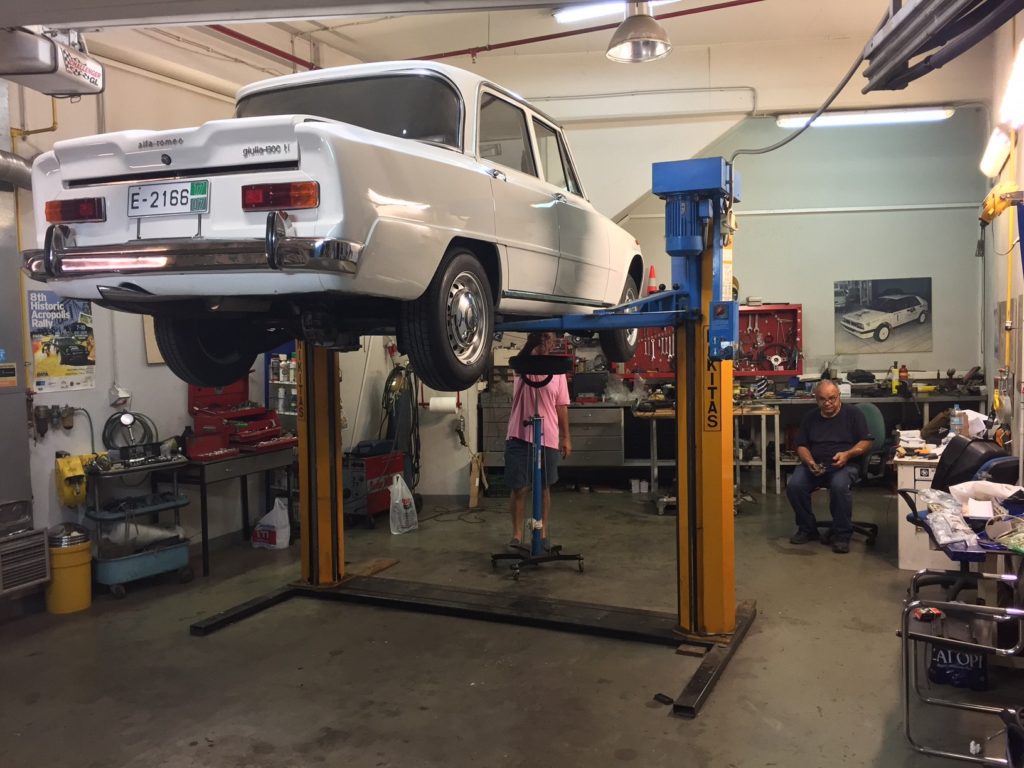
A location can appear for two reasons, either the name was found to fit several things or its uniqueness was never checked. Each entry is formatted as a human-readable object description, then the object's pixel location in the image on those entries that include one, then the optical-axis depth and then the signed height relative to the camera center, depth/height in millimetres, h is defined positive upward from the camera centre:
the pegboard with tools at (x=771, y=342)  8883 +183
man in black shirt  6230 -821
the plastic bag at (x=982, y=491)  3521 -613
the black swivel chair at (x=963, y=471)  3455 -625
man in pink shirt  5812 -509
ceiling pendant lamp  5289 +2153
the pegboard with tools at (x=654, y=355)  9133 +59
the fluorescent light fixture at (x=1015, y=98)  4914 +1671
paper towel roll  8008 -411
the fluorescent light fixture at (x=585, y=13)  6766 +3073
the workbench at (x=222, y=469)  5742 -768
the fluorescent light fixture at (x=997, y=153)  5508 +1441
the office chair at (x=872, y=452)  6309 -852
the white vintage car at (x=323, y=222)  2549 +515
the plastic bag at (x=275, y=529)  6617 -1343
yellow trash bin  5055 -1281
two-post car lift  4109 -434
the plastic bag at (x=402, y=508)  7062 -1281
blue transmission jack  5598 -1249
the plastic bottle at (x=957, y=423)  5606 -494
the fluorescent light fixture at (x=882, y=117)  7887 +2415
